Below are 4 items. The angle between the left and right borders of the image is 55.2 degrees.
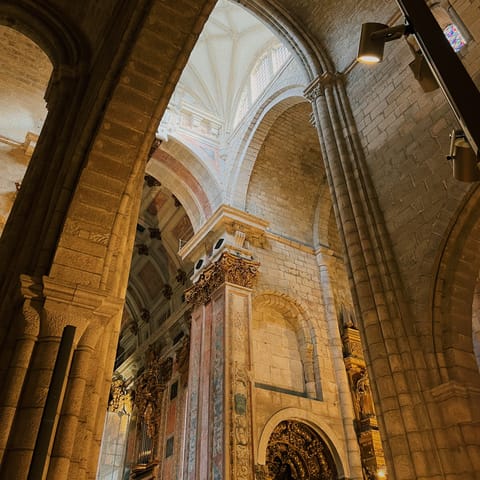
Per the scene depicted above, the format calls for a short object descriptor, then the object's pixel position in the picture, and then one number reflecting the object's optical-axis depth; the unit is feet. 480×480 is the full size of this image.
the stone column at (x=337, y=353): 31.63
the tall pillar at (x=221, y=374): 28.02
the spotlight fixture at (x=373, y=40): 9.00
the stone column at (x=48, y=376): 9.84
